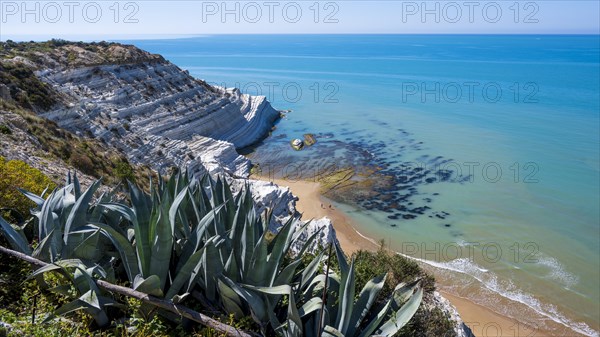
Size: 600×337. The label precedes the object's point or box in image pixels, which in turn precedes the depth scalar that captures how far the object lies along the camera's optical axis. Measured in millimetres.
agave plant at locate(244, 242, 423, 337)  4188
